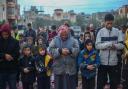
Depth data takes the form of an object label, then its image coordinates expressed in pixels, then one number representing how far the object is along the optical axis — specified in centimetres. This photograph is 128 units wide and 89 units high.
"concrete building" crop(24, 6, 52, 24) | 10819
